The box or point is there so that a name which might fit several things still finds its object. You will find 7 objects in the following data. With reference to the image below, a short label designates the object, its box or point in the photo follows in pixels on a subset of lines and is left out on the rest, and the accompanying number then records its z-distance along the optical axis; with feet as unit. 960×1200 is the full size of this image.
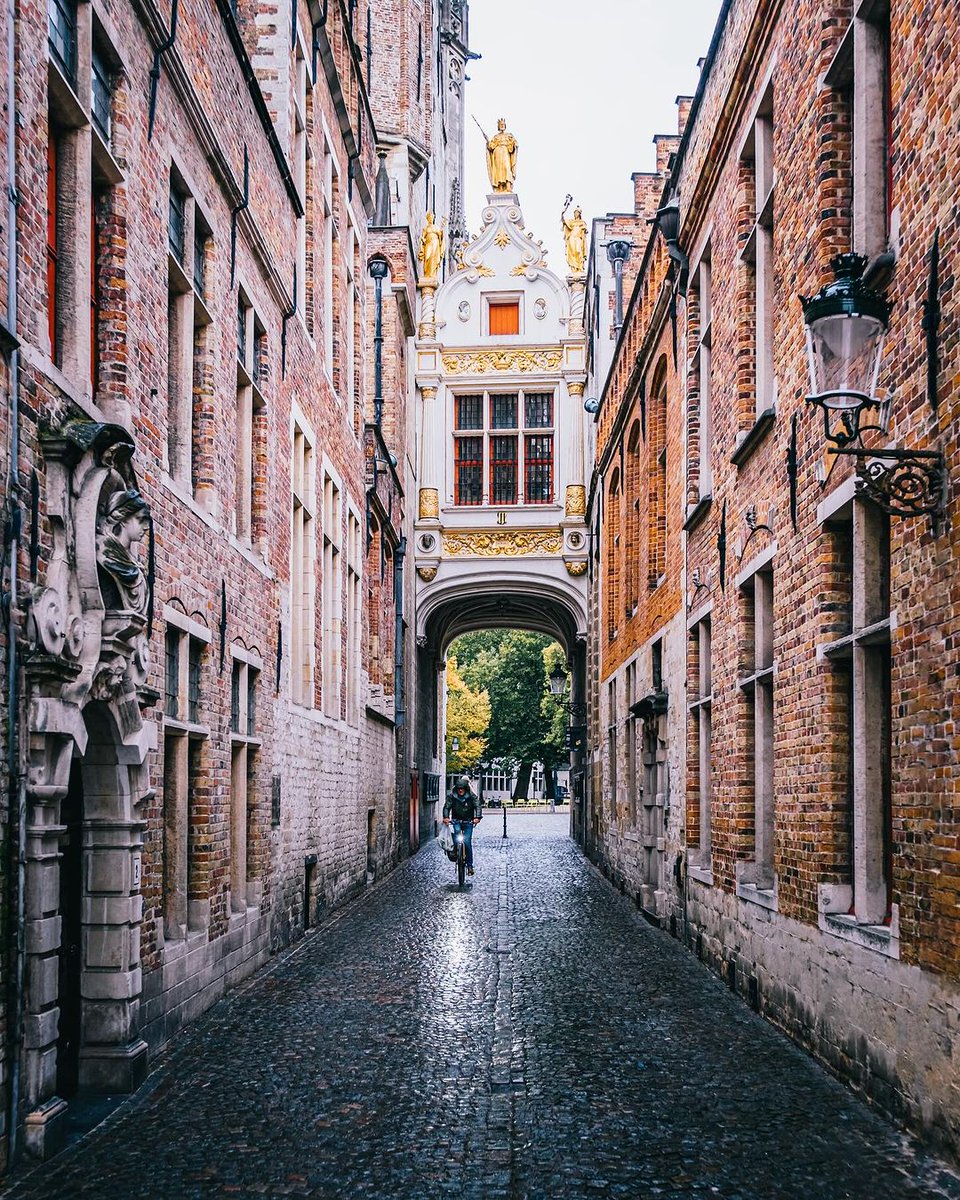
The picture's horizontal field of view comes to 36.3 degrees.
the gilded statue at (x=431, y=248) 119.24
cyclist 70.95
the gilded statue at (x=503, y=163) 129.18
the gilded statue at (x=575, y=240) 120.47
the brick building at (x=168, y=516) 21.09
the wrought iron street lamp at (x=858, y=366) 20.42
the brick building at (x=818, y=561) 20.65
